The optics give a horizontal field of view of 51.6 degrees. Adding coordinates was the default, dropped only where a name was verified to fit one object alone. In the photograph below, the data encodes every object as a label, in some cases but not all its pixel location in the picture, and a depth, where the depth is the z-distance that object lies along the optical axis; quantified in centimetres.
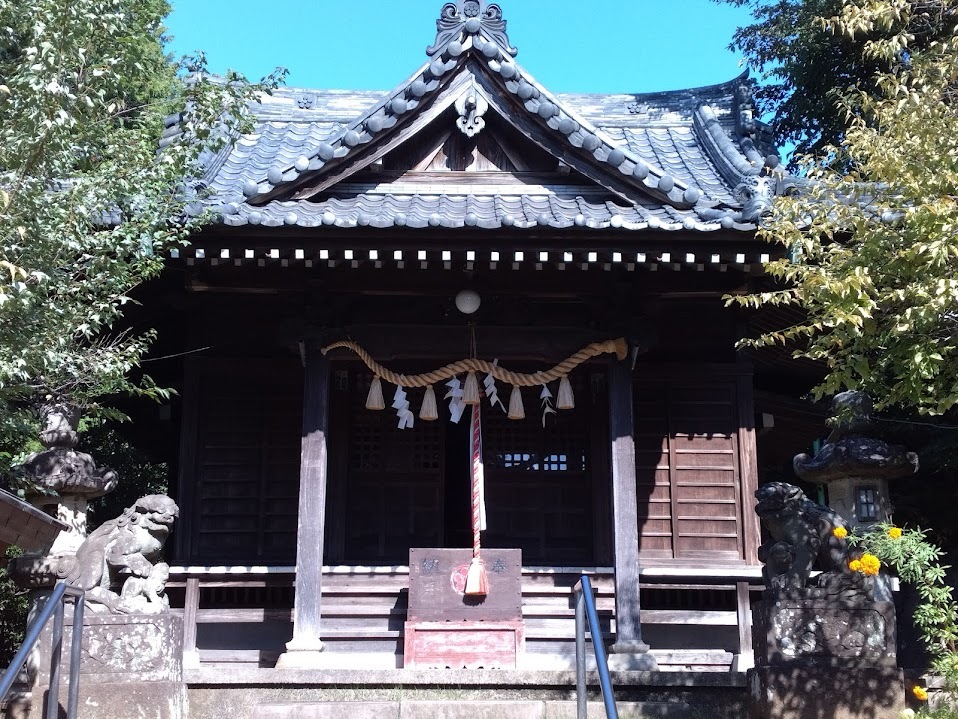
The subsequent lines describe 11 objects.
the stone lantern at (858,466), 755
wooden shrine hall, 789
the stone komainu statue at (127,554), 686
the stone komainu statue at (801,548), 643
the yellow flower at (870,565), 583
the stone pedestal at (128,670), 641
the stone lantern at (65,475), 751
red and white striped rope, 820
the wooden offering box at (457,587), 784
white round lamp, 852
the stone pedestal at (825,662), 609
